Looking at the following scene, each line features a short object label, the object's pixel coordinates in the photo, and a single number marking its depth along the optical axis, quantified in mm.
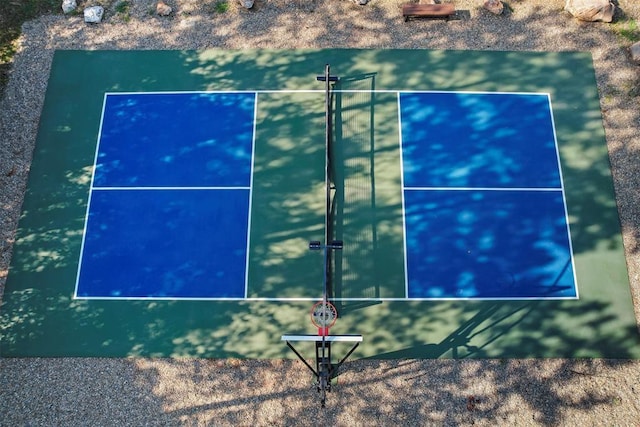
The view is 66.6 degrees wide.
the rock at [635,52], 12420
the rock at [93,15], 13156
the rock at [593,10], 12734
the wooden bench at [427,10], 12859
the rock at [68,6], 13359
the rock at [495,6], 13047
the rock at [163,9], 13227
